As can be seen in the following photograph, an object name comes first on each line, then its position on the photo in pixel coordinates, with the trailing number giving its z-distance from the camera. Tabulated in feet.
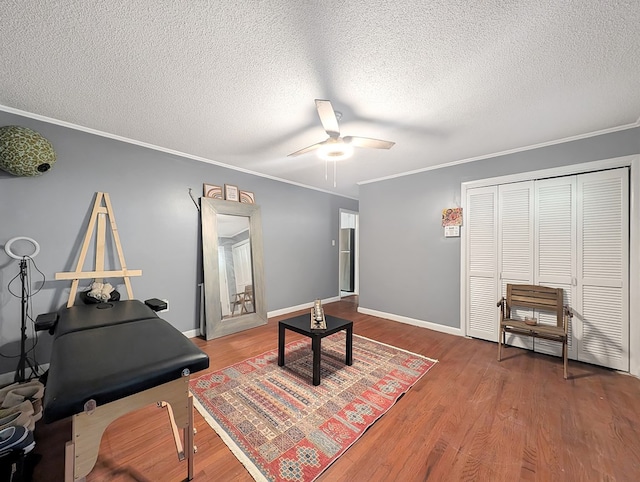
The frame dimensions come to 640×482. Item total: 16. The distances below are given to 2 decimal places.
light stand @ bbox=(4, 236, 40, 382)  6.86
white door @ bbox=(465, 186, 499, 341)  10.52
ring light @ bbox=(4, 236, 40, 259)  6.96
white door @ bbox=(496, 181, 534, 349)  9.73
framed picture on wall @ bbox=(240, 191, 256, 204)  12.83
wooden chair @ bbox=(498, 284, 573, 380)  8.12
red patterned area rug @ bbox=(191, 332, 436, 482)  4.93
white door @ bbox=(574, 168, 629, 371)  8.13
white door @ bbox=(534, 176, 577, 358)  8.92
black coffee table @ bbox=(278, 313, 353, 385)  7.27
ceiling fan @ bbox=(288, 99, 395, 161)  6.68
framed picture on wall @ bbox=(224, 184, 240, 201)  12.23
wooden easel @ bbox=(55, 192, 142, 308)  8.04
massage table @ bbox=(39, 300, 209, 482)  3.48
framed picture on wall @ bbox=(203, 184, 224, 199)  11.51
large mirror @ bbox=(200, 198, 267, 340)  11.18
